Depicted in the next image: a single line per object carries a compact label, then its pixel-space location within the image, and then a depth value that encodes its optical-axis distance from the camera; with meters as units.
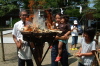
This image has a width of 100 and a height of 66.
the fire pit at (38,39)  2.39
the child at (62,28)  3.38
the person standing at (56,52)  3.44
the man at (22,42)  2.97
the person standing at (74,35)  7.17
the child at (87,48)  2.74
